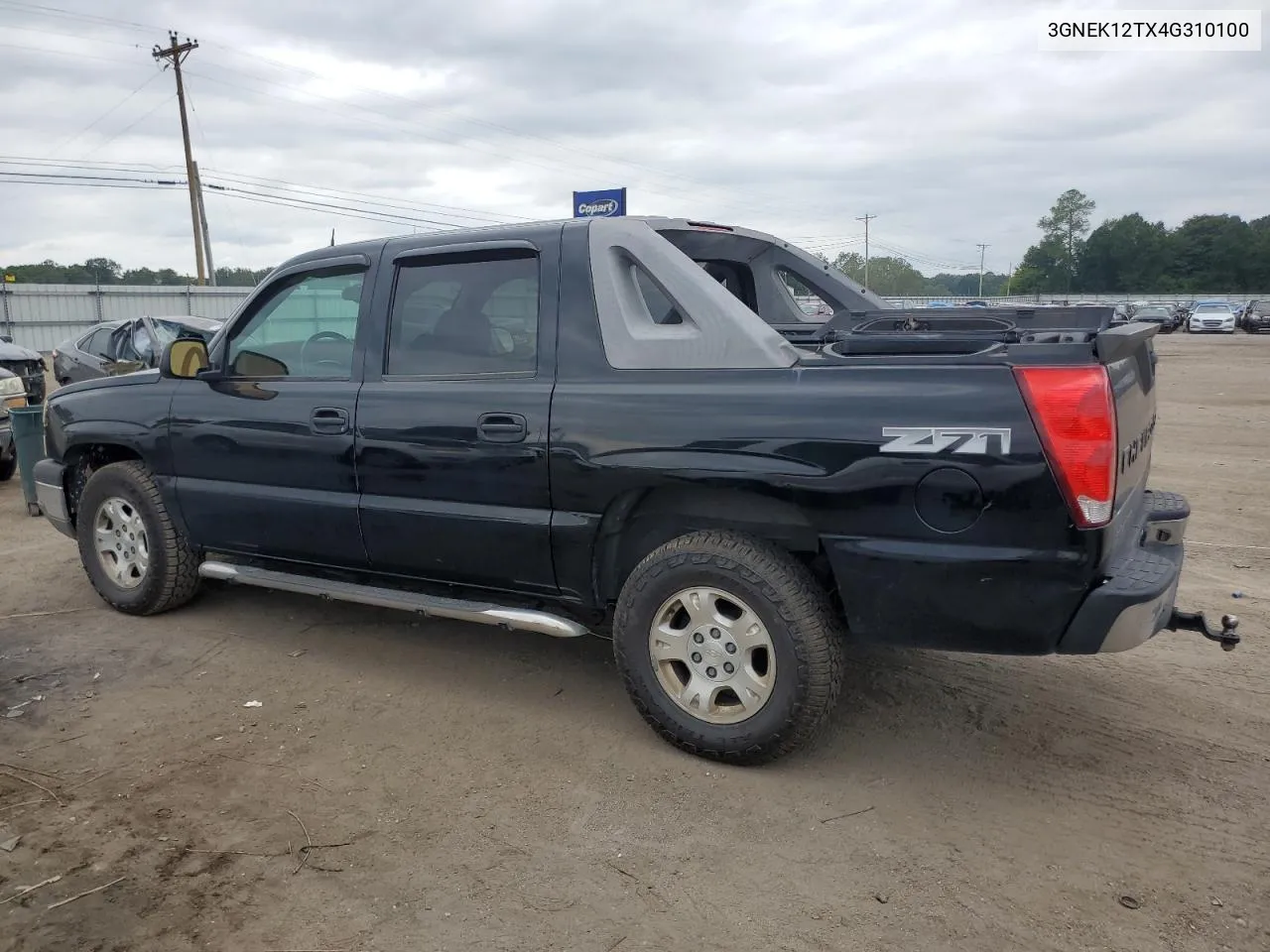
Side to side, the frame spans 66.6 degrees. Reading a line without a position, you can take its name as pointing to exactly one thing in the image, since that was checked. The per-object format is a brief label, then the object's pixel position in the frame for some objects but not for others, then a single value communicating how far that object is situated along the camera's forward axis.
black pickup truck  2.98
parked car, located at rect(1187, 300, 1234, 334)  42.53
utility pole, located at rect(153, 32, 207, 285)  36.00
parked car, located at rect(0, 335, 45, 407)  11.49
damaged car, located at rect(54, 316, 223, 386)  13.94
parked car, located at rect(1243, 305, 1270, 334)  41.62
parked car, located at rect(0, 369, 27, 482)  9.23
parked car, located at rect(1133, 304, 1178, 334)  44.44
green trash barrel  7.86
